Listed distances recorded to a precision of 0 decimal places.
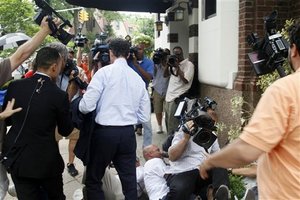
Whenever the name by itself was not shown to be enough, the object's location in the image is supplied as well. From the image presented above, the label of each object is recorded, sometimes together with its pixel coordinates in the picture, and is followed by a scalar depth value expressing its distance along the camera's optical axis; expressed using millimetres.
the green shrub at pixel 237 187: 2951
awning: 7135
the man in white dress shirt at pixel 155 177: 3001
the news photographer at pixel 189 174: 2727
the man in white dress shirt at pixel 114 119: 2868
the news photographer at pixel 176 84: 4980
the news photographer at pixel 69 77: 2828
